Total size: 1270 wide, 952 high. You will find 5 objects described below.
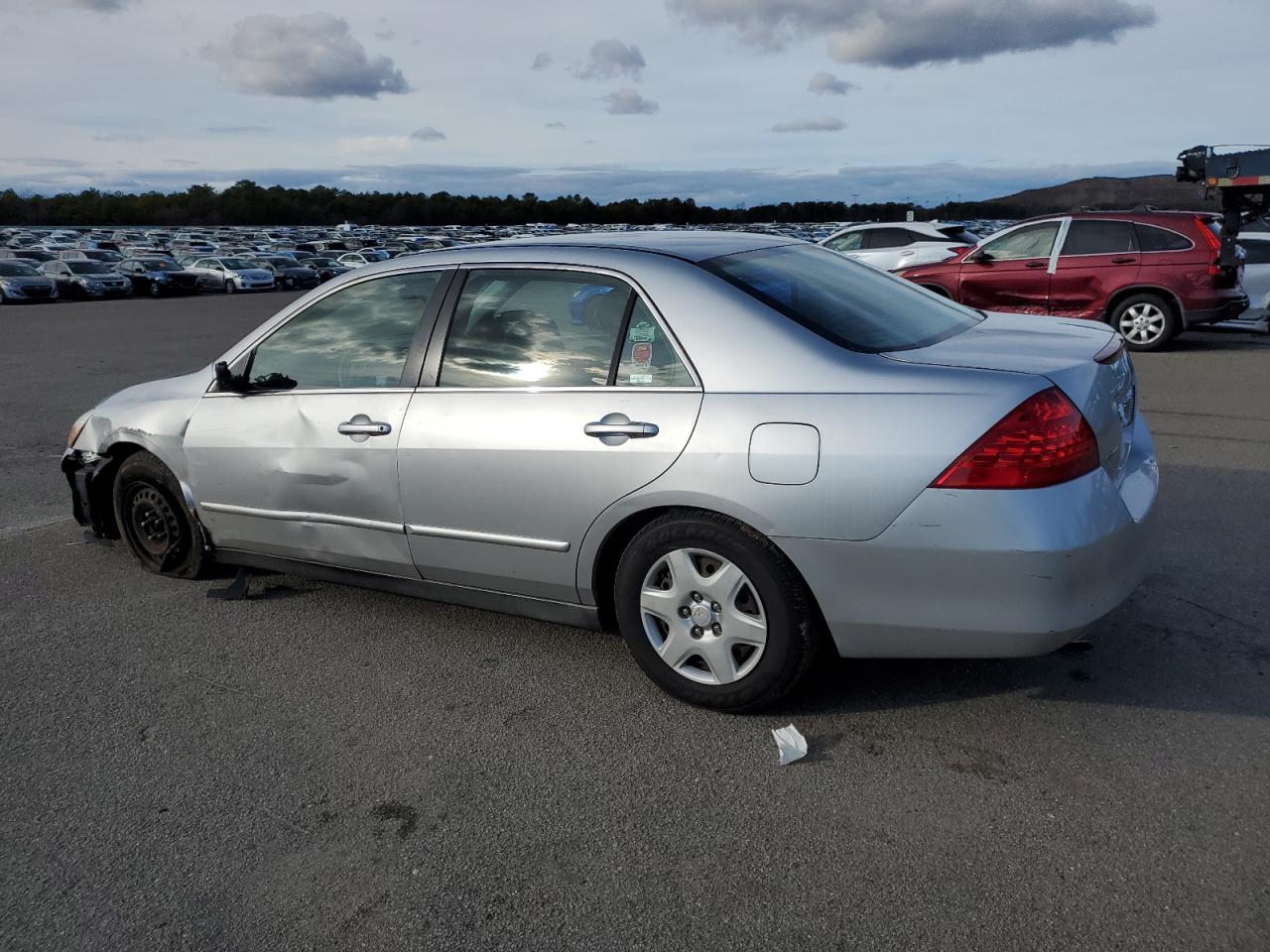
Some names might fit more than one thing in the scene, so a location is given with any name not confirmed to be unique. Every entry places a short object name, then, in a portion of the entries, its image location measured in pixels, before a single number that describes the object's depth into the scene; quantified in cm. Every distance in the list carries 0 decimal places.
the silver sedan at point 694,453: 302
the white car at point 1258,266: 1302
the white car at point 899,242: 1664
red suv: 1171
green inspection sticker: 352
